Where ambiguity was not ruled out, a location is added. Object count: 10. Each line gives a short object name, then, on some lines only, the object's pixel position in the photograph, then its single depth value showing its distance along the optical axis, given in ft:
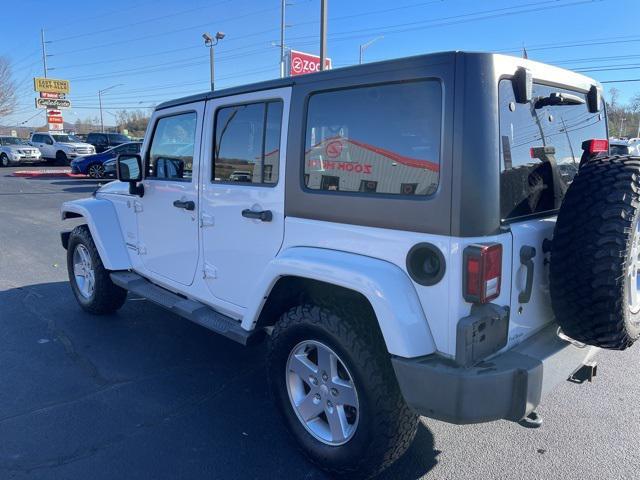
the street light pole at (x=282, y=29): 82.51
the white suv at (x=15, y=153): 90.07
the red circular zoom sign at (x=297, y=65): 60.85
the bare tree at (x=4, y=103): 181.68
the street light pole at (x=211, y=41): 77.92
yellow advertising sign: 162.30
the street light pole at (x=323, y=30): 45.60
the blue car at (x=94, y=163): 68.18
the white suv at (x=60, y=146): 90.48
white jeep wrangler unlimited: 7.01
